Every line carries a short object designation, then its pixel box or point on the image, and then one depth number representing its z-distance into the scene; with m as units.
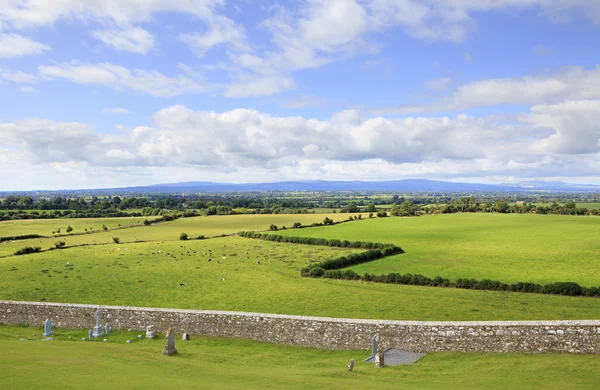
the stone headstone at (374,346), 18.09
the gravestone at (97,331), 22.97
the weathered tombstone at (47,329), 23.52
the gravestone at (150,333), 22.30
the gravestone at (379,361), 16.47
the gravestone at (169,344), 18.31
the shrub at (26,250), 60.53
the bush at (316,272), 44.41
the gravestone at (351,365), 15.82
